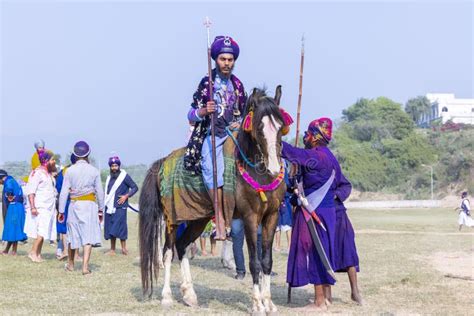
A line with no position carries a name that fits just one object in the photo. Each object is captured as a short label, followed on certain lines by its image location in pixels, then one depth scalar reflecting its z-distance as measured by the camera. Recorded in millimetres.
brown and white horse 7277
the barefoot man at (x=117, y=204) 14844
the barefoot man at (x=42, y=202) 13492
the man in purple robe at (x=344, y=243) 8242
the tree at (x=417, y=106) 121438
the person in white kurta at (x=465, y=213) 24844
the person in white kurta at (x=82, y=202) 11281
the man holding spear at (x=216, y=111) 7891
